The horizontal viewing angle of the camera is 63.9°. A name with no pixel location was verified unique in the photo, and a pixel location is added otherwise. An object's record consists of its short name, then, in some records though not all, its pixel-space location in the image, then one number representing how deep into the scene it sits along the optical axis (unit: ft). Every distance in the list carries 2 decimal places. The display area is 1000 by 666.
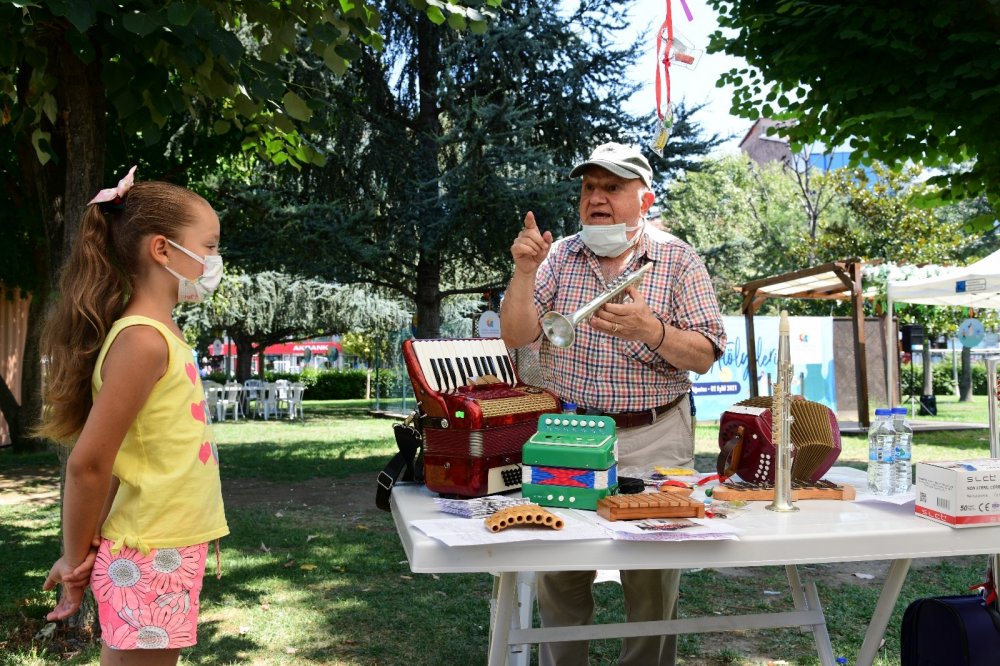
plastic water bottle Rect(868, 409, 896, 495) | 7.95
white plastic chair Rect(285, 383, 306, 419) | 64.80
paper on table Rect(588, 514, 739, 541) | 5.96
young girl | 6.14
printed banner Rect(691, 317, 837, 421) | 50.49
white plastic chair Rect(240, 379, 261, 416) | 65.16
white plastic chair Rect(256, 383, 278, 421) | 63.63
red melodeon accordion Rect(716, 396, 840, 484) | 7.96
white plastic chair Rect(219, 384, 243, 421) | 61.91
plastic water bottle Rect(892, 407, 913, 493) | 7.95
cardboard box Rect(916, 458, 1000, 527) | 6.51
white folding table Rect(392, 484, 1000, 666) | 5.88
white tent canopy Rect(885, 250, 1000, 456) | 28.35
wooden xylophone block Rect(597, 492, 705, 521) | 6.52
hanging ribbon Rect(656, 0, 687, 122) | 10.96
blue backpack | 7.50
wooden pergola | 40.27
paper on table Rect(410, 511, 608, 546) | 5.82
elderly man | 8.89
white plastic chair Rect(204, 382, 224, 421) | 61.41
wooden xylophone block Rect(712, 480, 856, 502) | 7.57
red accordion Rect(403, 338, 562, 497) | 7.52
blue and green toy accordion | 6.97
